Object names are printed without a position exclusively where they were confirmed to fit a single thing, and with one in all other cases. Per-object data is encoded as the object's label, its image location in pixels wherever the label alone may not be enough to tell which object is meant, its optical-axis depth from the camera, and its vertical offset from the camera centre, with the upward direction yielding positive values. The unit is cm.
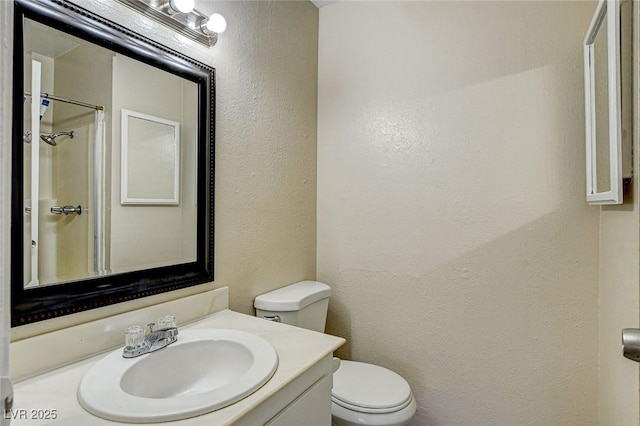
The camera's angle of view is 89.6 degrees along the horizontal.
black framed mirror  81 +15
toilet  127 -75
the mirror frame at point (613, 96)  86 +32
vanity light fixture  104 +68
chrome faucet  91 -37
